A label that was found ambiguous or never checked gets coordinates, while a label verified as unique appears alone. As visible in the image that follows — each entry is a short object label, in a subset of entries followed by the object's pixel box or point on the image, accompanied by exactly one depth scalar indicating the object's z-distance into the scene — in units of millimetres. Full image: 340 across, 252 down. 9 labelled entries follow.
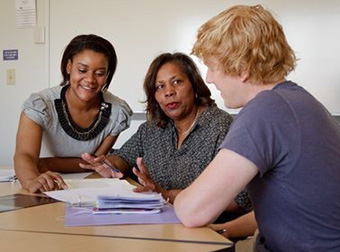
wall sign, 3115
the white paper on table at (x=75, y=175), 1686
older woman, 1626
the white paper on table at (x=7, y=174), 1625
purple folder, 990
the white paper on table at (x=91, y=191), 1196
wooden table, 821
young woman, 1663
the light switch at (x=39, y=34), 2998
